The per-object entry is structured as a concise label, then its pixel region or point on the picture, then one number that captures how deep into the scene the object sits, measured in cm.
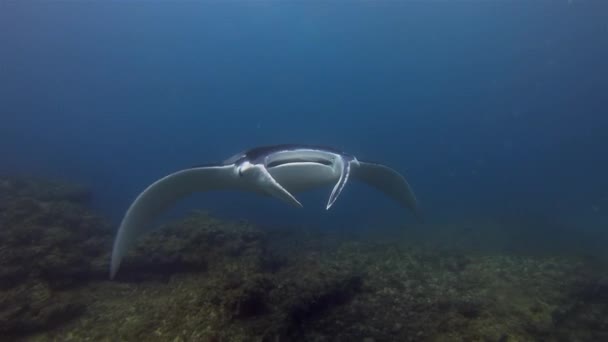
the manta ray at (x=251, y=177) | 388
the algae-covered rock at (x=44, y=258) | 391
